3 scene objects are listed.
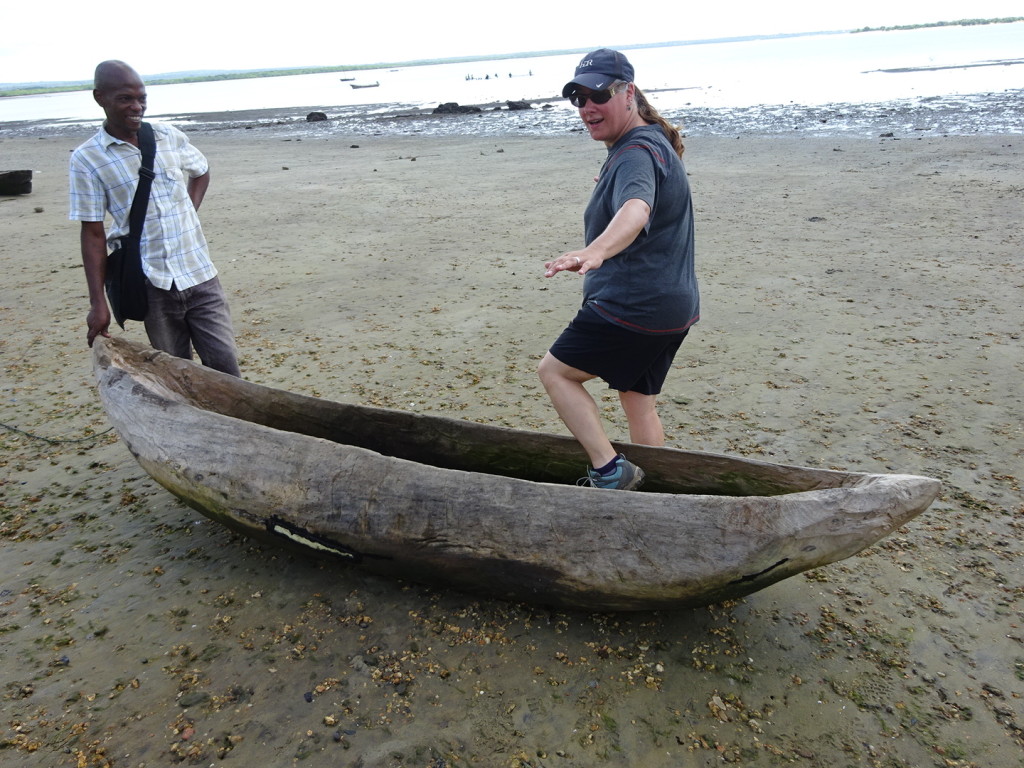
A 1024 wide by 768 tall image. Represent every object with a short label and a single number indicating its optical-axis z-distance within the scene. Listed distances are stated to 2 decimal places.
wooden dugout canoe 2.36
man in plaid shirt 3.28
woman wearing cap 2.52
